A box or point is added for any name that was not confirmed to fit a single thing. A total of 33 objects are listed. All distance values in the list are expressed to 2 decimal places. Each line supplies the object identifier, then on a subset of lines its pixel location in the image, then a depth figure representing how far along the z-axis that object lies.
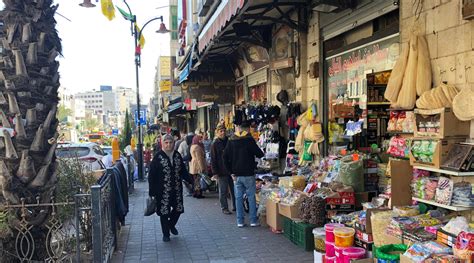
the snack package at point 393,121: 5.34
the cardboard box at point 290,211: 6.68
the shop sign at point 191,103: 15.77
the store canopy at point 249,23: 7.66
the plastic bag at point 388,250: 4.24
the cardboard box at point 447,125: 4.26
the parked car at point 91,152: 13.08
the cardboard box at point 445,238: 3.72
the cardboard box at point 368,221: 4.82
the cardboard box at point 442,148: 4.32
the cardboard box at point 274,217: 7.26
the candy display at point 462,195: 4.05
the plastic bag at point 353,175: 6.46
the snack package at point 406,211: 4.62
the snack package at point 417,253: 3.75
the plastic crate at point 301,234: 6.21
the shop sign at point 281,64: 9.42
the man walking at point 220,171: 9.24
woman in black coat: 7.06
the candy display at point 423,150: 4.43
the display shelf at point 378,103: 6.96
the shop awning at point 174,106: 21.35
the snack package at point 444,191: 4.21
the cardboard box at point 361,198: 6.48
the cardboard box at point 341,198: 6.31
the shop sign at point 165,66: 39.50
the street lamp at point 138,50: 16.89
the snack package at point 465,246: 3.45
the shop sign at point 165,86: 28.24
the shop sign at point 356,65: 6.30
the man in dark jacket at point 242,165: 7.75
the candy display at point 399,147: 5.04
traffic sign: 24.69
